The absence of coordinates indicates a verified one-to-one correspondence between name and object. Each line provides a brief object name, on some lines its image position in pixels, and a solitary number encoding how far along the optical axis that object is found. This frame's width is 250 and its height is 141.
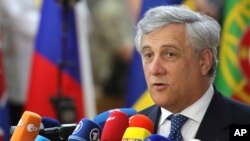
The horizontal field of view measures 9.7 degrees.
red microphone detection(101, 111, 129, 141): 6.13
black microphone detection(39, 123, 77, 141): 6.47
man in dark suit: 6.46
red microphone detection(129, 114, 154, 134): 6.09
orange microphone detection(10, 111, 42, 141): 6.08
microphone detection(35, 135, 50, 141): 6.04
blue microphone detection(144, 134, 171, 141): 5.68
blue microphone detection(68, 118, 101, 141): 5.98
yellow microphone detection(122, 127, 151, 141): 5.84
